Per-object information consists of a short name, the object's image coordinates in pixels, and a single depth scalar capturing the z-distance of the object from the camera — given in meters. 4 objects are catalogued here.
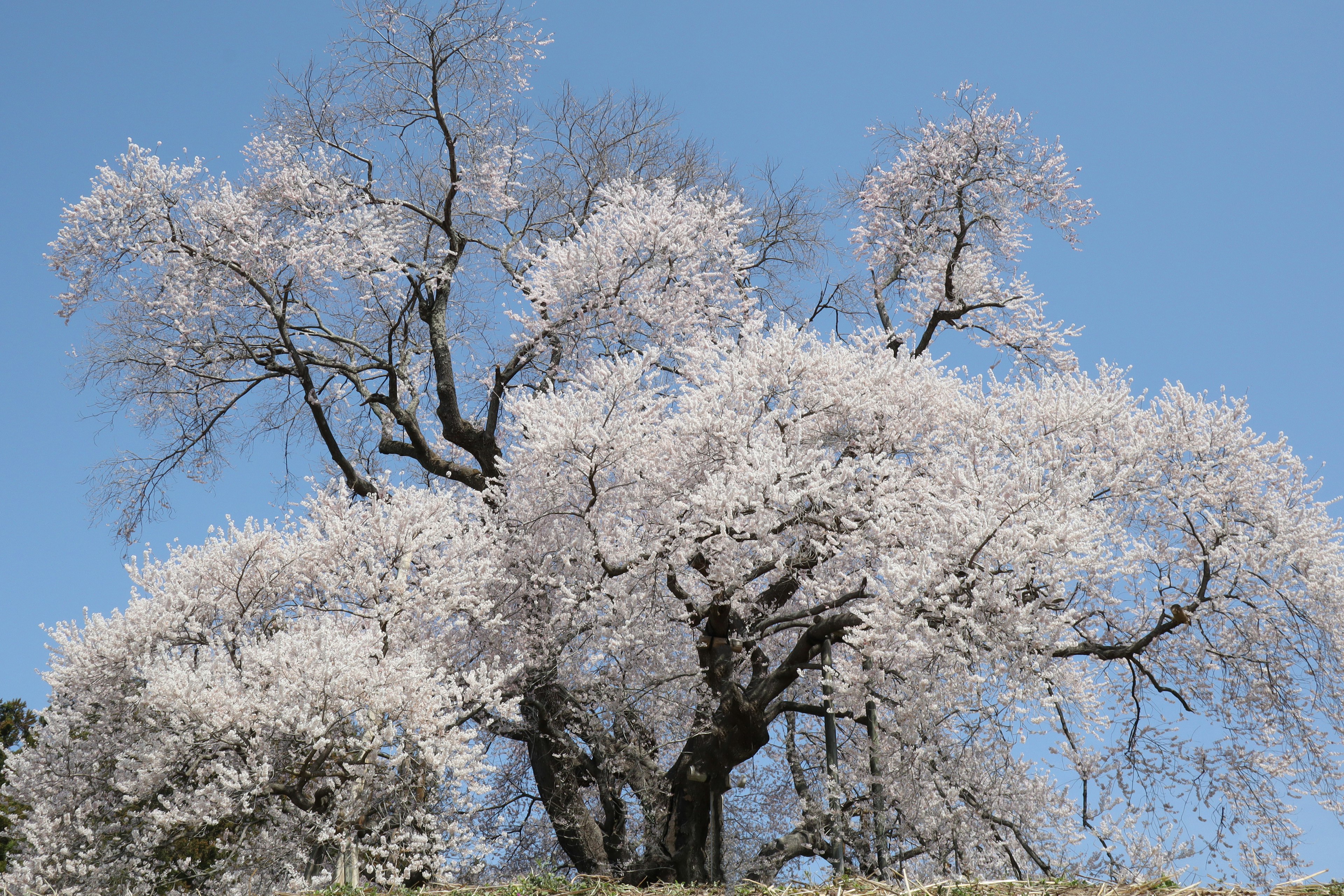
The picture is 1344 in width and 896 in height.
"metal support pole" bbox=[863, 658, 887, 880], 8.33
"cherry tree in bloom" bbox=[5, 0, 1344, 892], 8.48
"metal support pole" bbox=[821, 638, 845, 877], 8.69
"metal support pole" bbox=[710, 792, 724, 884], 9.71
